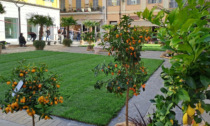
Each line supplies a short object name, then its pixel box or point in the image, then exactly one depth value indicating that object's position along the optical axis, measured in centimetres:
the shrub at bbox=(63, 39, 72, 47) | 2002
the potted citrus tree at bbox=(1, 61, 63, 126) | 256
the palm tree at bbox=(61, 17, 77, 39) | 2048
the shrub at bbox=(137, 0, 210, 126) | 125
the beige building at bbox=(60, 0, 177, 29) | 3150
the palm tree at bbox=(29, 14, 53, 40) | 1853
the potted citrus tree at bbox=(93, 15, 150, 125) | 310
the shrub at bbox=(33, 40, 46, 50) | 1553
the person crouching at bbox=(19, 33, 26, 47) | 1936
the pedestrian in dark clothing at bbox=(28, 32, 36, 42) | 2425
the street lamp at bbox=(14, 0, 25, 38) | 2286
